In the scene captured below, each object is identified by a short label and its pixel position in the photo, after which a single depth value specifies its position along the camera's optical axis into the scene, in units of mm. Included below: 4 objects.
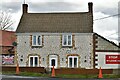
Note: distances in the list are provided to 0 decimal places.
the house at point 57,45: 27858
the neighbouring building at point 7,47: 29250
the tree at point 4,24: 48478
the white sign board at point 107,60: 27701
